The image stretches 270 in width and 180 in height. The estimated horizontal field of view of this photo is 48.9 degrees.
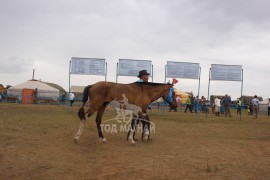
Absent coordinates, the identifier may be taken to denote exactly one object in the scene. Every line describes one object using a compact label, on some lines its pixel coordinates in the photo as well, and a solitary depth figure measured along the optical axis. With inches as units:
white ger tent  1397.6
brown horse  345.4
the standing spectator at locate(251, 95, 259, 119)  884.6
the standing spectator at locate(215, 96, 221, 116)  931.5
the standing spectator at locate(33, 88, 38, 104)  1274.0
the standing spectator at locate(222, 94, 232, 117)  889.5
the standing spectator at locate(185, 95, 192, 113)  1046.4
